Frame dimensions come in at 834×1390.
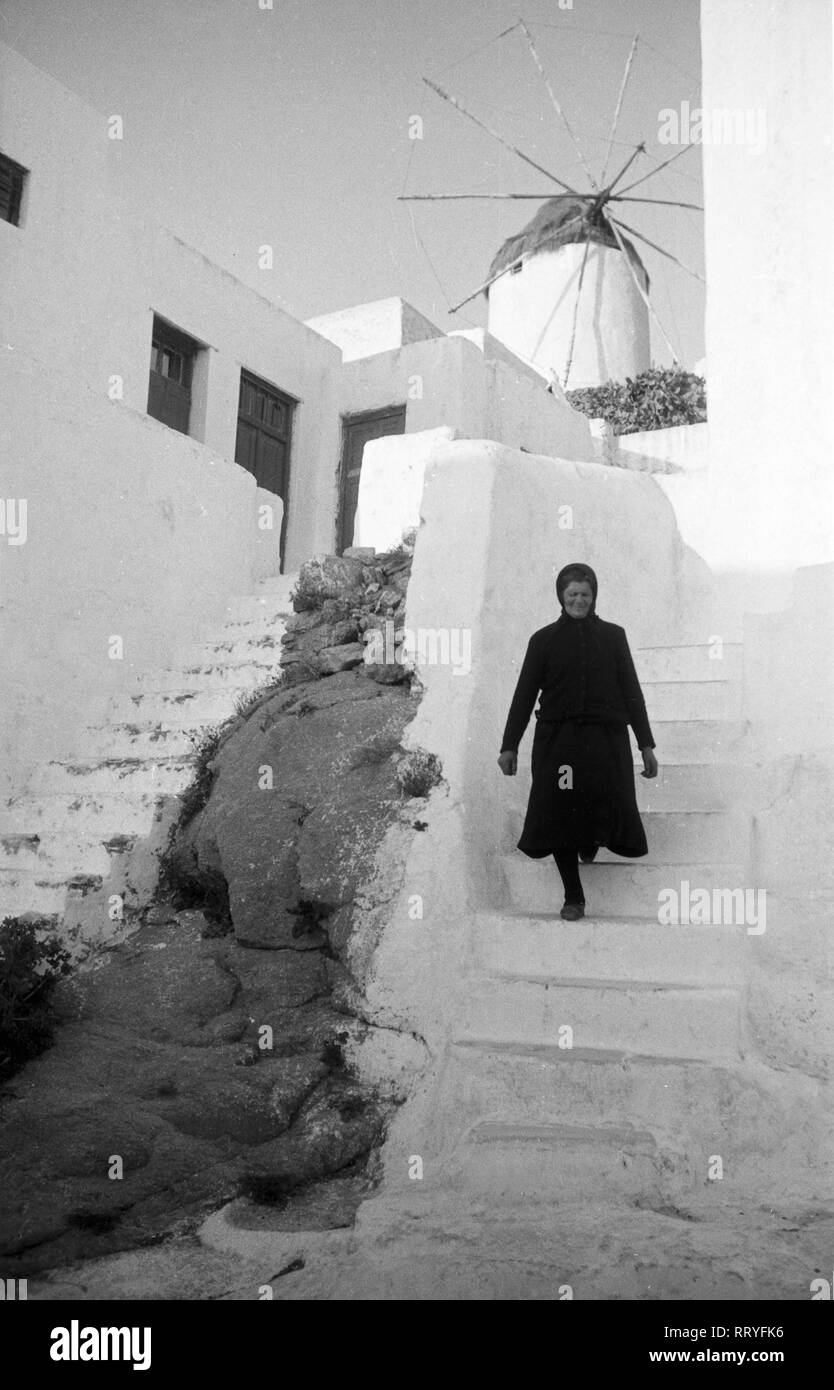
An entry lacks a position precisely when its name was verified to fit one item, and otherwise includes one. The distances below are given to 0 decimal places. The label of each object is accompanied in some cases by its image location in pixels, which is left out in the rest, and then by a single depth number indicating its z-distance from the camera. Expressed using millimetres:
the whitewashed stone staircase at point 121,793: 5977
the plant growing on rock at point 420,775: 5371
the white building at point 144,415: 7027
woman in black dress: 4828
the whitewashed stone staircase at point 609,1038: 3945
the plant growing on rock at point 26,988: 4535
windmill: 22531
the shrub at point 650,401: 16172
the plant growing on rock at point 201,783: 6184
